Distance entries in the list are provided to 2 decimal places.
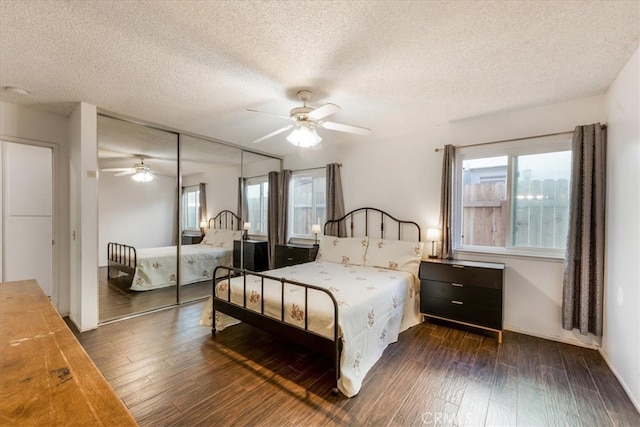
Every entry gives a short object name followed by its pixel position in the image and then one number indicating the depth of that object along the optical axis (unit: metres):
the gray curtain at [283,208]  5.33
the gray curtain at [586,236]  2.68
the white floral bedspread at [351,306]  2.17
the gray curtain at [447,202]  3.58
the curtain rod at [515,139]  2.96
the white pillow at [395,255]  3.67
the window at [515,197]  3.08
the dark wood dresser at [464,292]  2.96
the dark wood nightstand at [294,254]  4.74
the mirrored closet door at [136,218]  3.44
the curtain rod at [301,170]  5.00
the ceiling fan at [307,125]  2.61
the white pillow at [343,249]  4.18
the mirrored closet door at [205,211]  4.16
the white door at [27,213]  3.36
